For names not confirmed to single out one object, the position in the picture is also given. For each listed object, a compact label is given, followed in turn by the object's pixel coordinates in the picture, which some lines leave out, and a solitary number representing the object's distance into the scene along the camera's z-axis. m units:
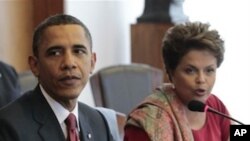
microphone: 3.37
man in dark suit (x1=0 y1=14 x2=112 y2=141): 3.33
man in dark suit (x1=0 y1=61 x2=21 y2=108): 3.96
